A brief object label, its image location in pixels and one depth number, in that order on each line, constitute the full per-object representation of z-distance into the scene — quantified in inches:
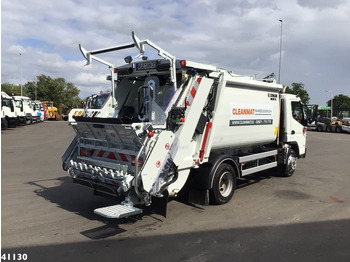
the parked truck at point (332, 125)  1274.6
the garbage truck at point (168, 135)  195.5
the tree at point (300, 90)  2049.7
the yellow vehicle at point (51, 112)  1798.0
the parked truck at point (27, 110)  1240.4
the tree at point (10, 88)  2995.1
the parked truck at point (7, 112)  970.6
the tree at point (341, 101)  3319.4
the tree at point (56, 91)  2598.4
